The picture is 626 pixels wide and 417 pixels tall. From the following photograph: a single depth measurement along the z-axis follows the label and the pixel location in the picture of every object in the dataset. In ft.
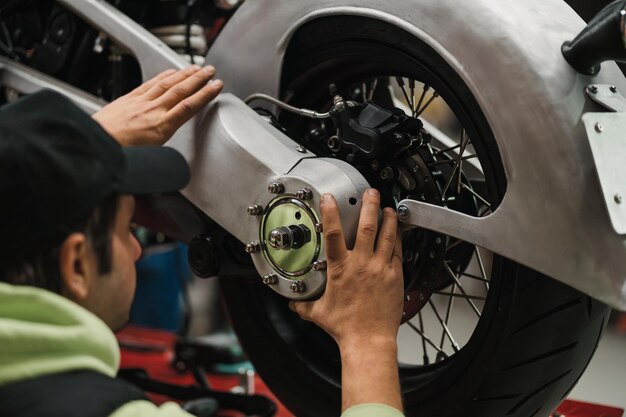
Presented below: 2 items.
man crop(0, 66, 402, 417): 2.56
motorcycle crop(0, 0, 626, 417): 3.34
